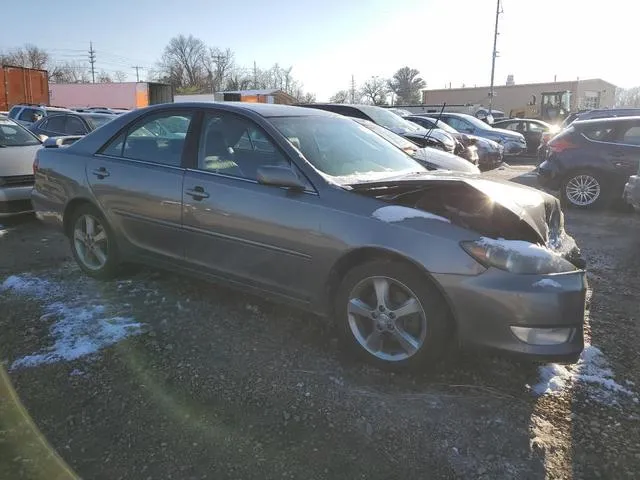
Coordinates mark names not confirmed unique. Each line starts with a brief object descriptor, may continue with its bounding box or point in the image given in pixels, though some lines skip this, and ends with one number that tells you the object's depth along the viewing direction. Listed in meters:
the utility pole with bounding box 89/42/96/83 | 92.69
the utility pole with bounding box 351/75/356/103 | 87.76
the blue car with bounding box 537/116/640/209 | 8.37
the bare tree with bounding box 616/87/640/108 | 119.02
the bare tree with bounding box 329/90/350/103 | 76.39
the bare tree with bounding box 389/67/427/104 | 82.45
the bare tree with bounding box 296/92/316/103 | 82.19
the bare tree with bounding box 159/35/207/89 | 86.18
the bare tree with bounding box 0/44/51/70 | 78.25
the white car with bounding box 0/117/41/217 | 6.93
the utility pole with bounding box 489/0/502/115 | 38.28
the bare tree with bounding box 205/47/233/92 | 86.88
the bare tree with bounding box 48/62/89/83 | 84.22
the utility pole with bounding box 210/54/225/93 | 89.00
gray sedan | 2.88
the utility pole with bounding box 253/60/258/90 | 87.35
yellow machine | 31.15
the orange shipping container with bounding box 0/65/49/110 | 22.98
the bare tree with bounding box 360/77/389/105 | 84.44
